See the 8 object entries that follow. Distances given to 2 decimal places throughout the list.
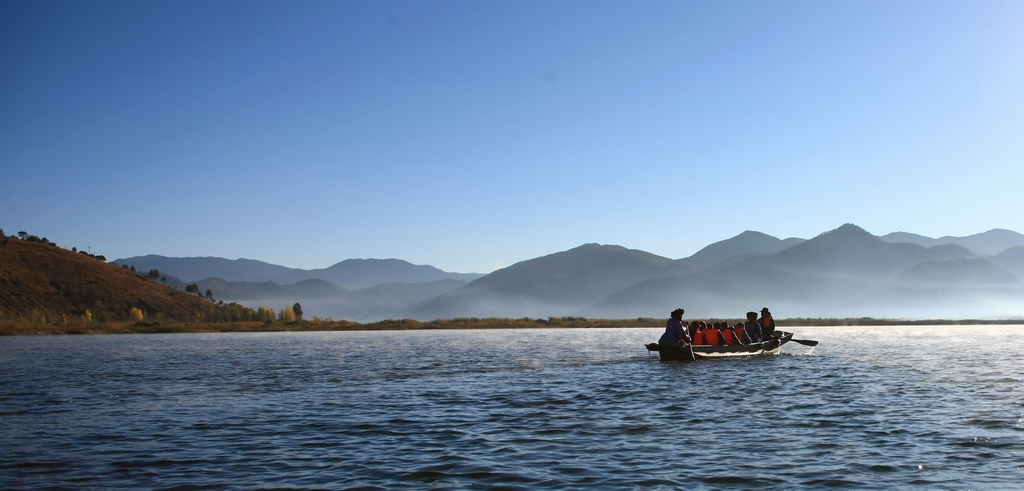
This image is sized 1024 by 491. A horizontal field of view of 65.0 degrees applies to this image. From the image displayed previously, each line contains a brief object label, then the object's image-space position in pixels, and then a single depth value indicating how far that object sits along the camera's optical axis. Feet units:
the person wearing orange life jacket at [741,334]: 170.60
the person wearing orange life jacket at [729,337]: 165.78
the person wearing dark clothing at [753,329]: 175.42
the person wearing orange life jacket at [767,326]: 180.14
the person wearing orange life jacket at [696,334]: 161.38
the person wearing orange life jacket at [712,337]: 164.66
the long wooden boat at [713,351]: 152.66
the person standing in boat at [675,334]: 151.33
